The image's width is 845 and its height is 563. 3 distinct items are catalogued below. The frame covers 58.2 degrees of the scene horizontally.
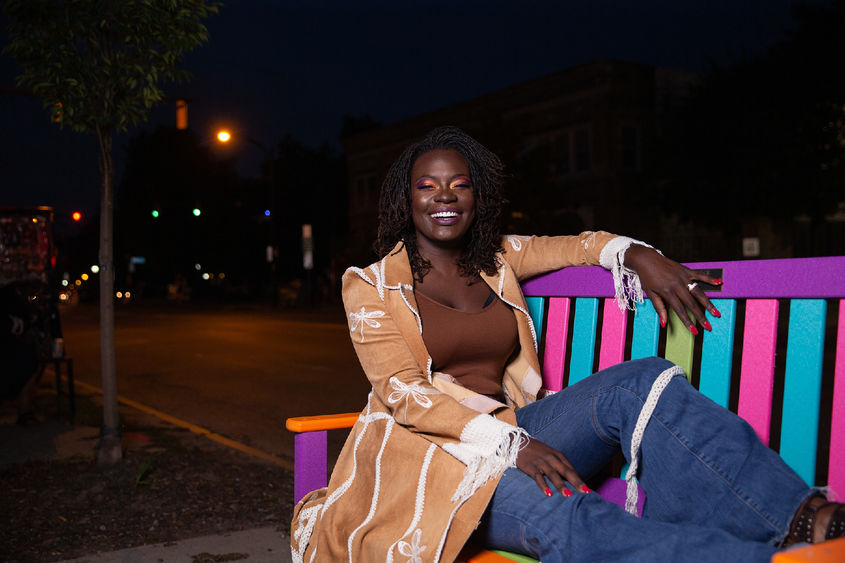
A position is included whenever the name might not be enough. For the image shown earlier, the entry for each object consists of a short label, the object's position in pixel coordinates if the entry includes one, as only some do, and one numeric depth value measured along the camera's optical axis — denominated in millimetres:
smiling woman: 1862
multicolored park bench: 2047
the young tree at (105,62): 4914
